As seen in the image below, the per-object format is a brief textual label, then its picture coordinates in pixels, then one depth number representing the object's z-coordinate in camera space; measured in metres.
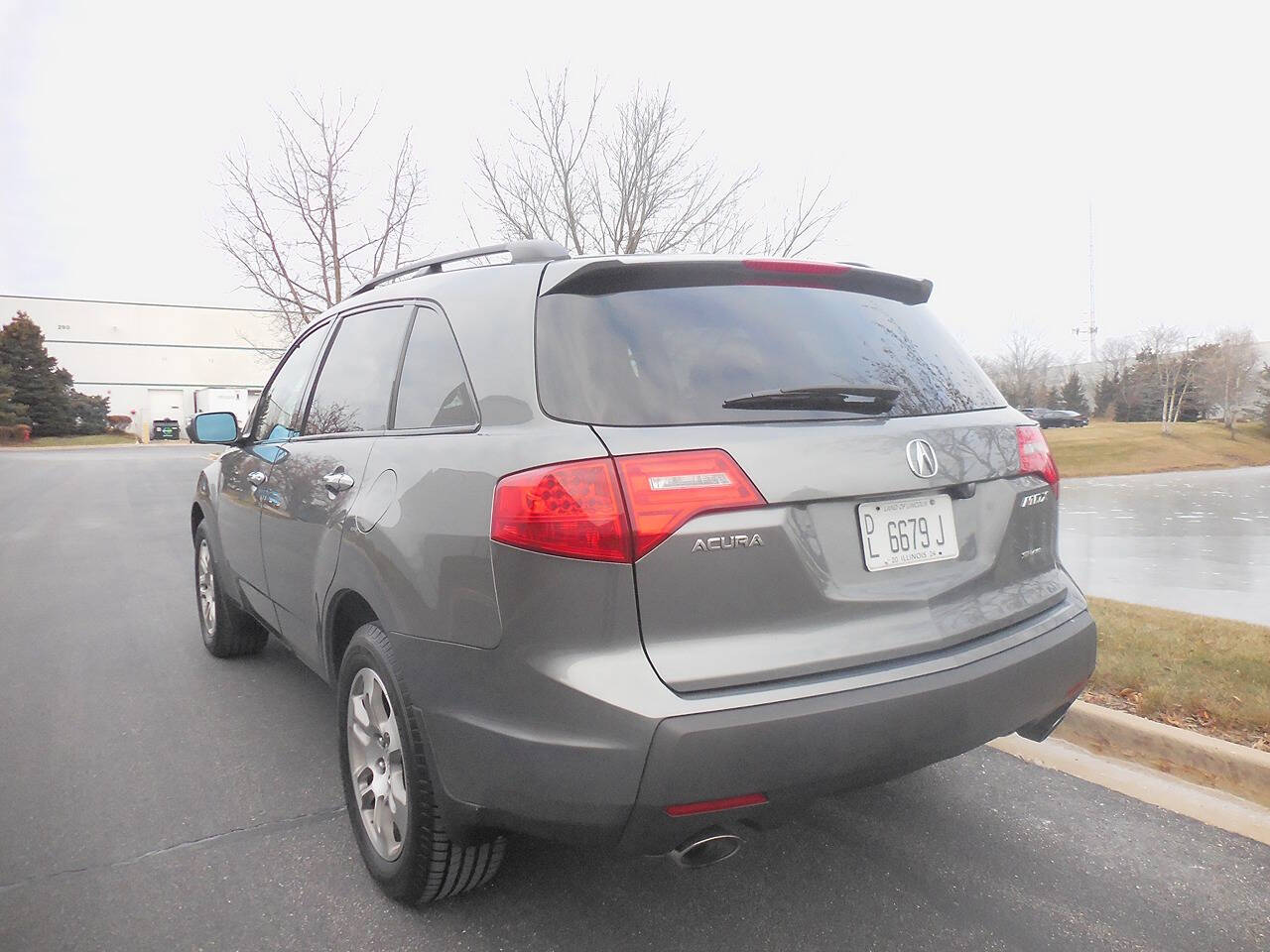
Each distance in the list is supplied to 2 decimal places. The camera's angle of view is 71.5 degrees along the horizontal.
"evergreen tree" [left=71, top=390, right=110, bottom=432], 57.53
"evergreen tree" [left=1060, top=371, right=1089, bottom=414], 68.44
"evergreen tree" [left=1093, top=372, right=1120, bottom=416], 68.06
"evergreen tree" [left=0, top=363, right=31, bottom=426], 48.06
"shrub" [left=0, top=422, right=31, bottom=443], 47.25
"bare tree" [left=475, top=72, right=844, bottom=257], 15.62
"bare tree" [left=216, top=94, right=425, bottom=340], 16.86
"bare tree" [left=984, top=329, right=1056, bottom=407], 60.66
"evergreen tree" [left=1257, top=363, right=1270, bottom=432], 47.31
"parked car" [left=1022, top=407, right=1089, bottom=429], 46.29
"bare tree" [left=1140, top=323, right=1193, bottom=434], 49.31
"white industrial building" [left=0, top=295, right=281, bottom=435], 71.50
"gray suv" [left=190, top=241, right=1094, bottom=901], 1.91
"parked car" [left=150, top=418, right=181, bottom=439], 56.28
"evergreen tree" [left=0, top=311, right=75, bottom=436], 51.91
